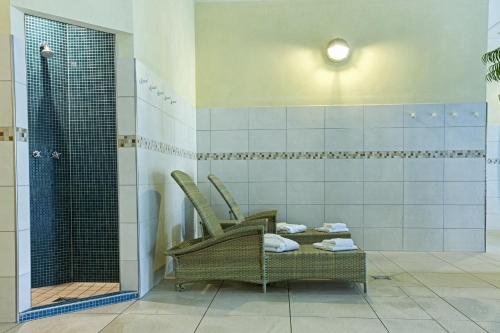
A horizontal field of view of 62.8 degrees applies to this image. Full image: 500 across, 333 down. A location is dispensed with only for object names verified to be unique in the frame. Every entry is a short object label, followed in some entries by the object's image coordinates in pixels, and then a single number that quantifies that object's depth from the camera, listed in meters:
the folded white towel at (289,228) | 4.75
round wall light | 5.57
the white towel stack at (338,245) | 3.70
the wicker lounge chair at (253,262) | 3.64
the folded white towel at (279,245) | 3.73
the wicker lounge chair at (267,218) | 4.63
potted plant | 4.09
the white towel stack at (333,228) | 4.73
